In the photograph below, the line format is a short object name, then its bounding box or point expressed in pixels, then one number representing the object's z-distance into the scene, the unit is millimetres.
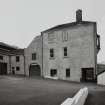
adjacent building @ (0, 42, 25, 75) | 31531
